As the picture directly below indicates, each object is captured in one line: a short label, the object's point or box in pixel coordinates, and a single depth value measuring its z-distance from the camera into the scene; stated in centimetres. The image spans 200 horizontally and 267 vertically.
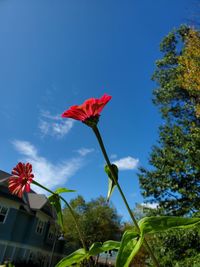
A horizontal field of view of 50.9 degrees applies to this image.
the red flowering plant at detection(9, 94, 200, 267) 65
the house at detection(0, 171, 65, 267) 1953
